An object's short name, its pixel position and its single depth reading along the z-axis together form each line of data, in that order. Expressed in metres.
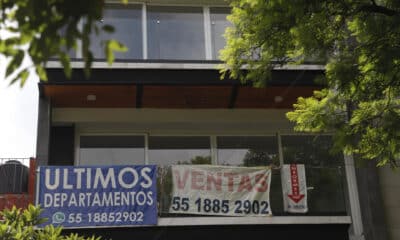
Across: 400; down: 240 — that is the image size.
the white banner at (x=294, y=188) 12.68
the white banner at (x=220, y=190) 12.37
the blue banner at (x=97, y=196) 11.75
